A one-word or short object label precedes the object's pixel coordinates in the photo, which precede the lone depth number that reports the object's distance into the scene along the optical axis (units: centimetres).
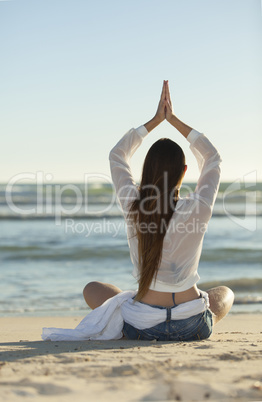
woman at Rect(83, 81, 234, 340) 287
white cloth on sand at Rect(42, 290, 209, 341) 300
